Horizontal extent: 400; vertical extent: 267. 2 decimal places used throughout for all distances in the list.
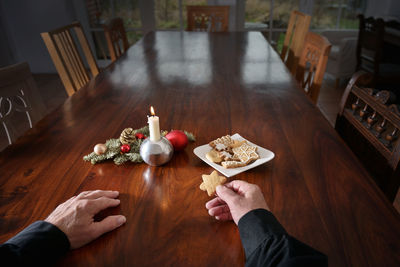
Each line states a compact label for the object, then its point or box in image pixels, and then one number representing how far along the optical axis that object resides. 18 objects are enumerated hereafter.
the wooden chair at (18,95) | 1.19
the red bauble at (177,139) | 0.96
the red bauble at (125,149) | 0.96
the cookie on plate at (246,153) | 0.90
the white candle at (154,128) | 0.85
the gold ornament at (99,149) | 0.95
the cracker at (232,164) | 0.88
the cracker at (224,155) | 0.91
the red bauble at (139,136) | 1.02
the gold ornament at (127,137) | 0.99
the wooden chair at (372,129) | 0.92
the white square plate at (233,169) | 0.87
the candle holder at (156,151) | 0.88
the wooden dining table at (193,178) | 0.65
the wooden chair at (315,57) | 1.54
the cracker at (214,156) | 0.91
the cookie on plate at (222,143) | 0.95
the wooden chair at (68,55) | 1.74
